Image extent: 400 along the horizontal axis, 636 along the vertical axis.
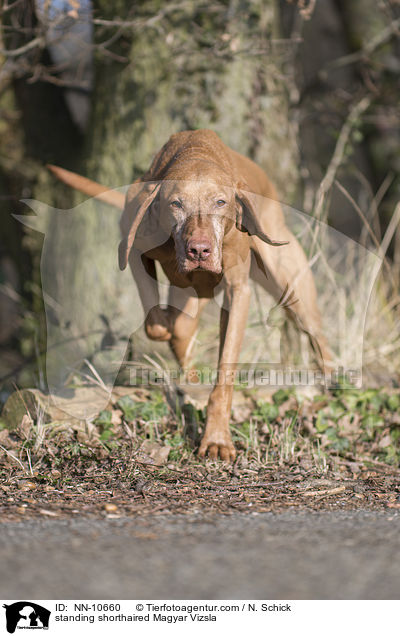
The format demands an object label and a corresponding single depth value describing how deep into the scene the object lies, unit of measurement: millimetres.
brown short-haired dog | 7316
